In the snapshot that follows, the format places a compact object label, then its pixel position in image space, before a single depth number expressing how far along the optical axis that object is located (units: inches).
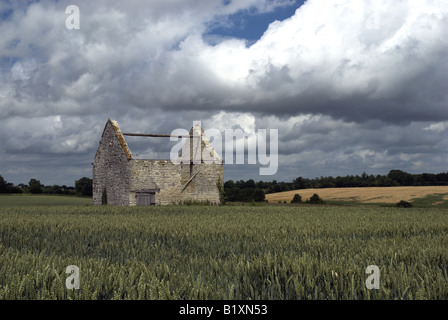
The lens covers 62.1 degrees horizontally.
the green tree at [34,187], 2708.4
